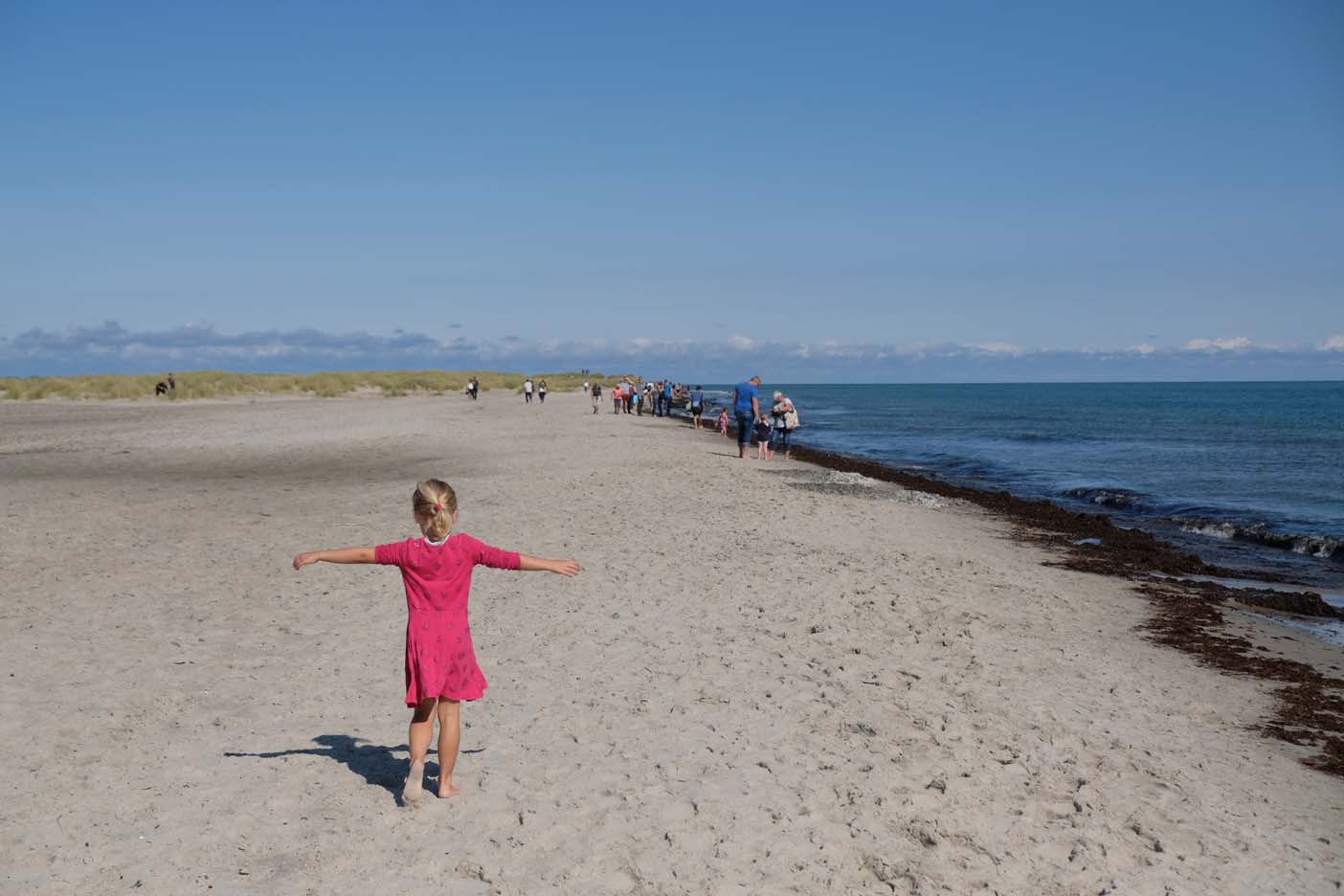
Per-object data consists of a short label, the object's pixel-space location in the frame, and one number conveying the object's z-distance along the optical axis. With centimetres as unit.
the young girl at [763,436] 2620
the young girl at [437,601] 500
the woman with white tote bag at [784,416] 2591
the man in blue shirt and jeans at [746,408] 2484
